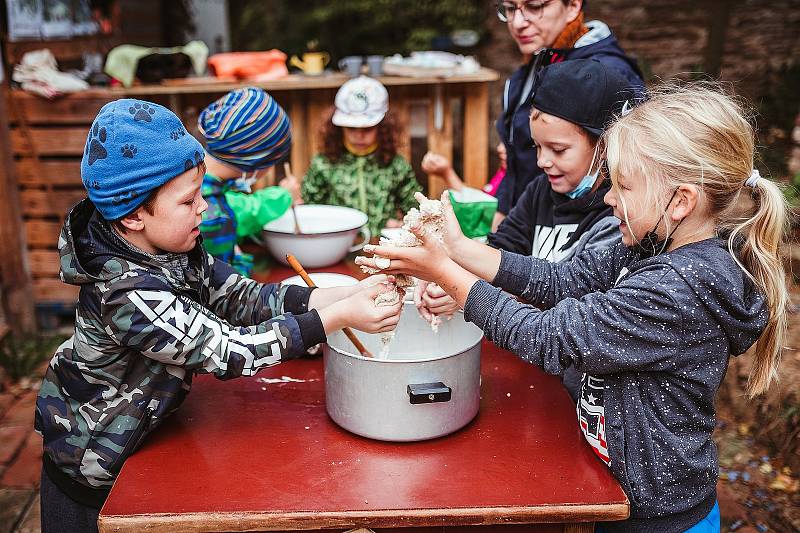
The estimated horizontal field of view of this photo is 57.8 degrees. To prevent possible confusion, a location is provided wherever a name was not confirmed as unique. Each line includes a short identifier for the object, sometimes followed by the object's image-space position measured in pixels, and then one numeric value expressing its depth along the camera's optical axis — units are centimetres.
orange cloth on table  443
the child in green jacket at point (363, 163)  351
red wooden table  136
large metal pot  147
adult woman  271
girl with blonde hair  139
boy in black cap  194
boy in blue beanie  150
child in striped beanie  239
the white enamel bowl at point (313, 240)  259
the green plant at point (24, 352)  450
